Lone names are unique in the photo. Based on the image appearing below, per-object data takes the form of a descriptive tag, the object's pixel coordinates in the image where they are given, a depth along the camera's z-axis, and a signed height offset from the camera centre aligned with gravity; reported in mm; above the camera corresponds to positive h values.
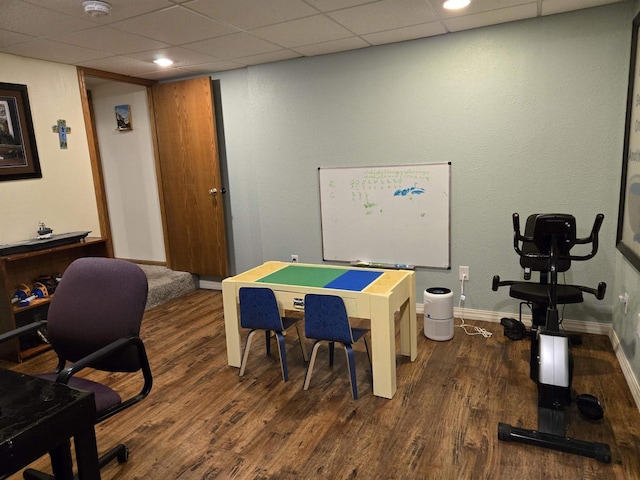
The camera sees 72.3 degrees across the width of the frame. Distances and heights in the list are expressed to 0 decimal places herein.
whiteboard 3713 -492
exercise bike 2059 -1080
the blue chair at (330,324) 2498 -933
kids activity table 2492 -805
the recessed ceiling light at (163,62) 3875 +964
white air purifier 3262 -1176
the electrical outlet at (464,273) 3699 -995
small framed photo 5066 +637
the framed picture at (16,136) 3432 +331
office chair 1818 -624
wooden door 4480 -75
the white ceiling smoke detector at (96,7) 2488 +946
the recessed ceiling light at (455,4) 2746 +941
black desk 1104 -645
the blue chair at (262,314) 2709 -924
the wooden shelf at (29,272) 3236 -769
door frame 4039 +463
